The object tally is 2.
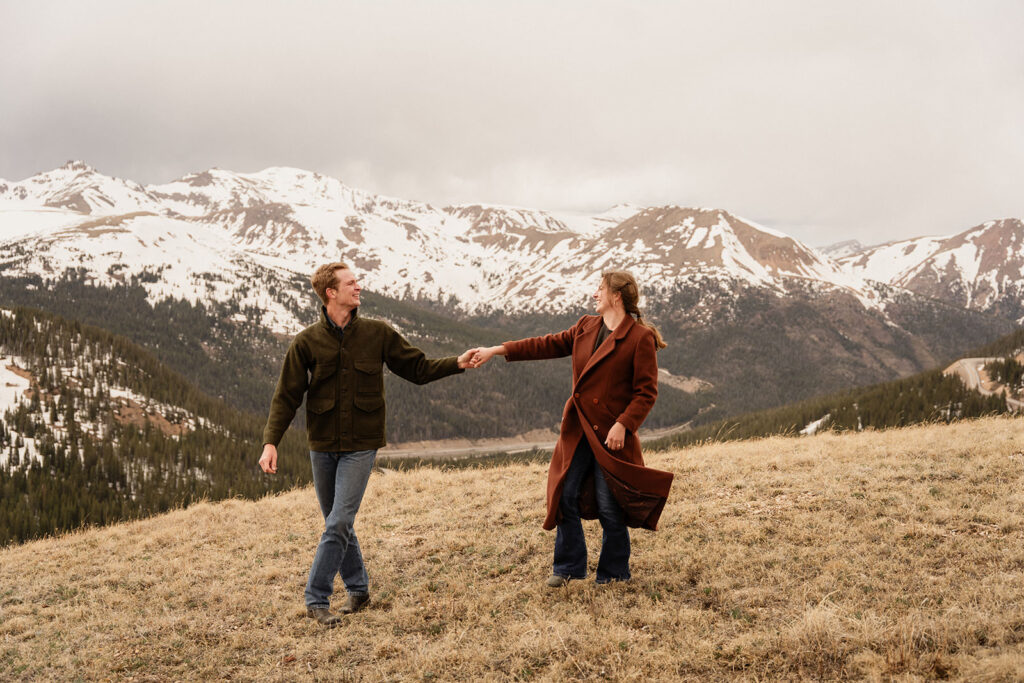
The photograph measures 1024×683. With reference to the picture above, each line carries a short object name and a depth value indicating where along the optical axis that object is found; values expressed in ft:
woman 22.12
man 22.93
